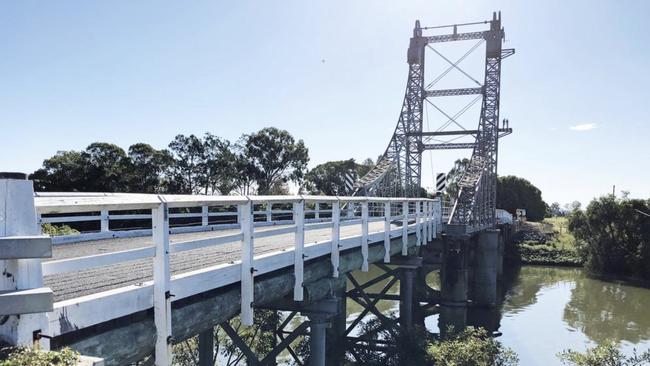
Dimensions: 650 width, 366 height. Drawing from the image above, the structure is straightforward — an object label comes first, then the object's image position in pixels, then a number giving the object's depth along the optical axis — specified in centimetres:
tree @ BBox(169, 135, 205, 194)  4788
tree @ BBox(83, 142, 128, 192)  3769
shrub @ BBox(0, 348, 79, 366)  247
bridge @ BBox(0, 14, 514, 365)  283
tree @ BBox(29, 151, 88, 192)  3719
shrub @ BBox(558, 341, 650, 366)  1019
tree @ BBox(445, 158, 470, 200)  8384
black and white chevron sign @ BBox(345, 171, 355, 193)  2155
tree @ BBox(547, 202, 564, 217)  15856
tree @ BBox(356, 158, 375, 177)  7131
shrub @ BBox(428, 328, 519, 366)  1107
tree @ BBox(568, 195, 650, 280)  3871
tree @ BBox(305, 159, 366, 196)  6862
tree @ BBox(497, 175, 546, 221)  7222
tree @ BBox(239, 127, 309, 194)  5116
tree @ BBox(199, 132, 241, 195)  4934
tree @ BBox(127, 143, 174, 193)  4428
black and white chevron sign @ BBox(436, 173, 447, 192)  2192
